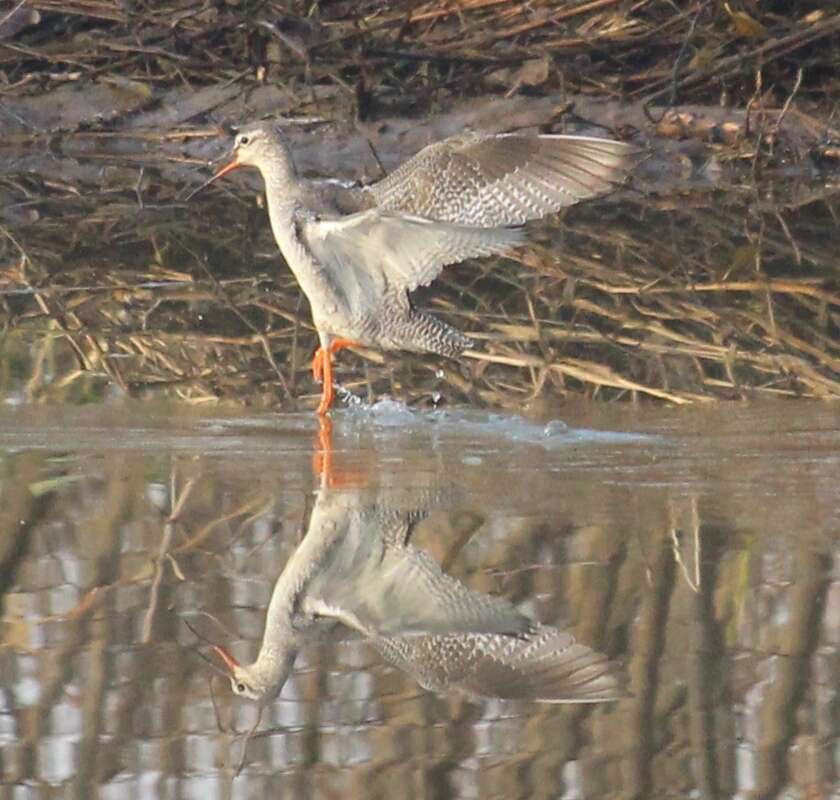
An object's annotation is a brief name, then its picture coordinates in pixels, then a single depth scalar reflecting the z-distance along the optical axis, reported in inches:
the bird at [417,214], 515.5
